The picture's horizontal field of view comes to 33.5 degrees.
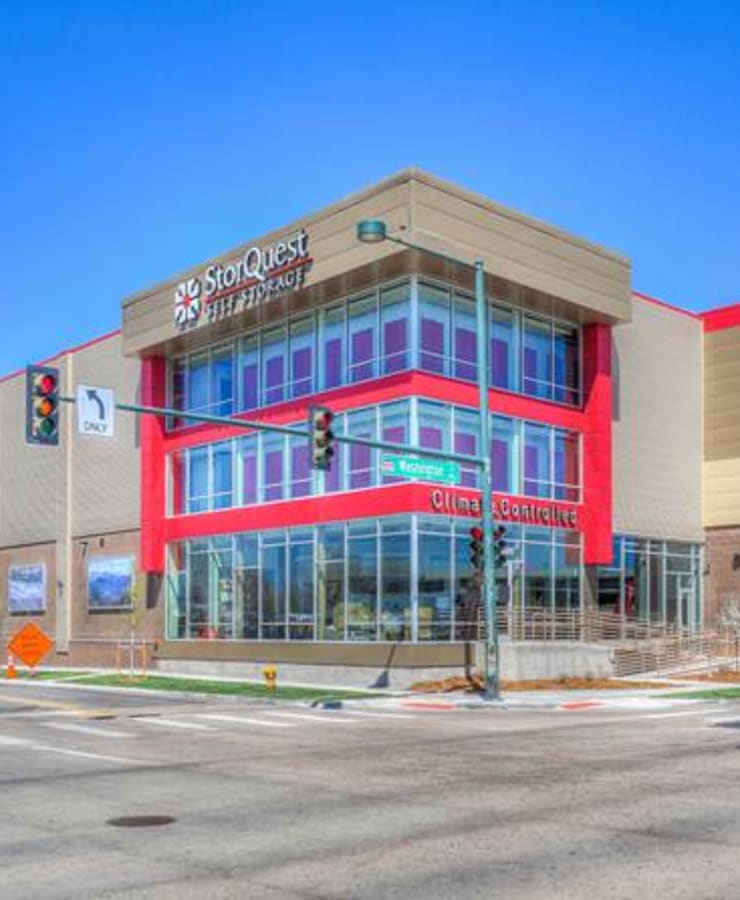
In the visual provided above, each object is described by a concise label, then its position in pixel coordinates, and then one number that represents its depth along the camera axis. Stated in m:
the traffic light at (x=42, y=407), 20.23
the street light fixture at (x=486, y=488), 28.11
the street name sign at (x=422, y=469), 27.44
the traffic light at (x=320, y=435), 24.28
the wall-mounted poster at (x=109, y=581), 46.50
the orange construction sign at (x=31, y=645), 32.53
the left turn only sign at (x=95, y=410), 22.11
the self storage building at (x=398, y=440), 35.19
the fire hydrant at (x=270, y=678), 32.38
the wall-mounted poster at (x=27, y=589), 52.34
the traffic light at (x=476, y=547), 28.84
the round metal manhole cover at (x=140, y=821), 11.20
